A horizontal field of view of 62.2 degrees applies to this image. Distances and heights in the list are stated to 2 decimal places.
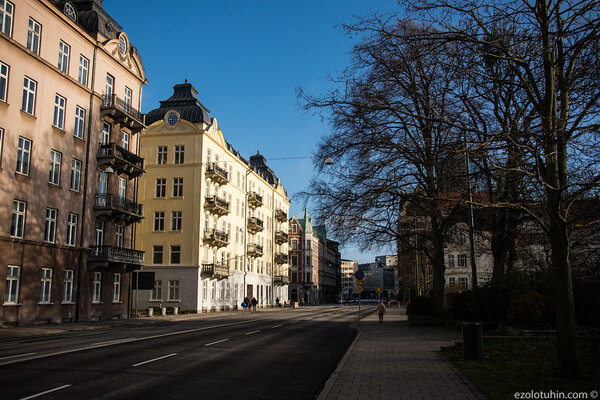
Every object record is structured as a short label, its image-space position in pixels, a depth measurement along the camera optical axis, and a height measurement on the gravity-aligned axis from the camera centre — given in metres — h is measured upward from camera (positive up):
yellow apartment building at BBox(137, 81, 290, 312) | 49.19 +7.45
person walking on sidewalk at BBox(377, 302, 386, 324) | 29.93 -1.83
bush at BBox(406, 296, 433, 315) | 28.36 -1.46
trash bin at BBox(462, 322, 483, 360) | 11.84 -1.44
